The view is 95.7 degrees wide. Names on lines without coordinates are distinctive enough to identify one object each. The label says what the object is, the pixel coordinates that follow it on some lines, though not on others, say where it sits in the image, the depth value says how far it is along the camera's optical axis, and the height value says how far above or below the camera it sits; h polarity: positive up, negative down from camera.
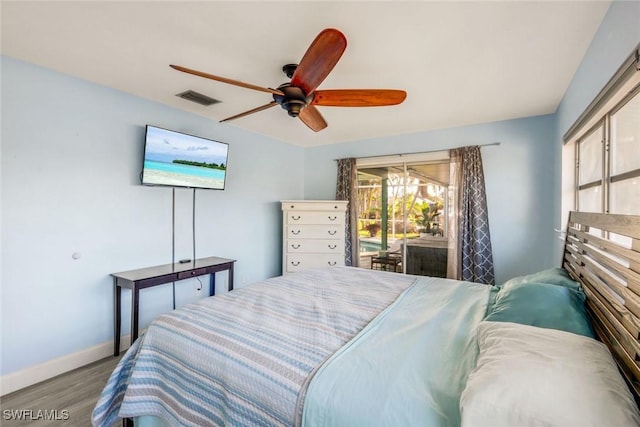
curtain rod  3.66 +0.89
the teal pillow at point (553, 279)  1.61 -0.37
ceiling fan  1.47 +0.80
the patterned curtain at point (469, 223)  3.62 -0.10
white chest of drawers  4.29 -0.31
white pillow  0.70 -0.47
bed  0.81 -0.58
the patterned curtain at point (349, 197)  4.56 +0.26
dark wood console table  2.50 -0.63
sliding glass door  4.11 +0.01
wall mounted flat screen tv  2.75 +0.53
